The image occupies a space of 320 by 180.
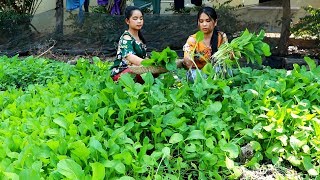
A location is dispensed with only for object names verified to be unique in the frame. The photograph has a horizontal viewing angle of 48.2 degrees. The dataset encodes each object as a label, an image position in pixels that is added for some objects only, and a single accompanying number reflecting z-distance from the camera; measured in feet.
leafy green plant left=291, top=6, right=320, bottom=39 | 20.17
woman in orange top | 10.53
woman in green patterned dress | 10.78
